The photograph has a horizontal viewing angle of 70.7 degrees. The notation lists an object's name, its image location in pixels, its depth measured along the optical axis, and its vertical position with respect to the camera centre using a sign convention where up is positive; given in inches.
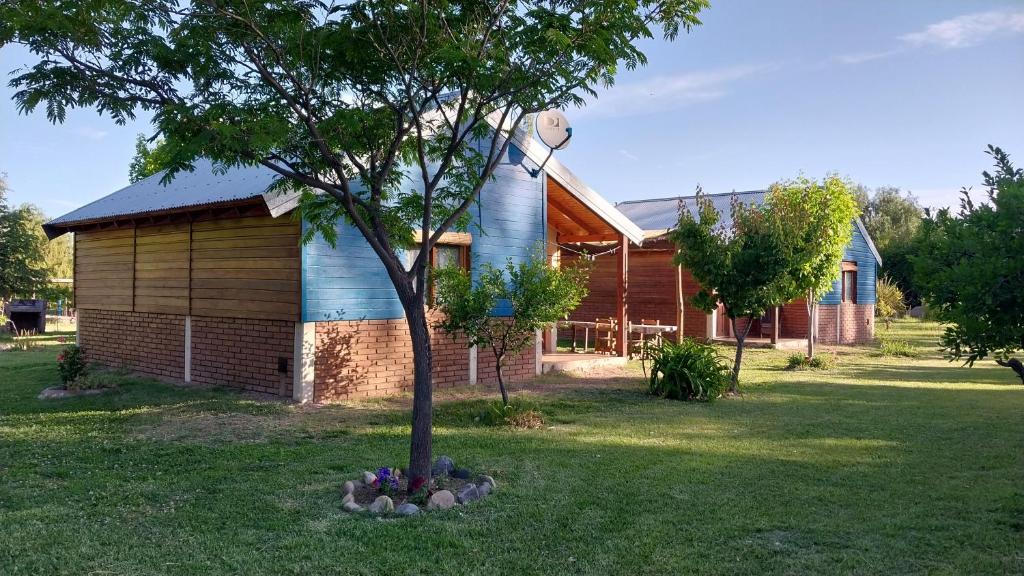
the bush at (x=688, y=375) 450.6 -39.9
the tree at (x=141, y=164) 842.9 +190.7
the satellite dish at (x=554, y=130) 493.0 +124.4
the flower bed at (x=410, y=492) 218.2 -58.6
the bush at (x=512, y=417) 355.6 -52.8
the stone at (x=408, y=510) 215.5 -59.7
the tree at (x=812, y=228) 462.9 +60.3
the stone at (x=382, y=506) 216.3 -58.8
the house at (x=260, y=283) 406.6 +17.6
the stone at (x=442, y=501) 221.5 -58.8
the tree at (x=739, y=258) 453.1 +34.4
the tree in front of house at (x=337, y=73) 215.3 +79.0
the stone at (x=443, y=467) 255.8 -55.7
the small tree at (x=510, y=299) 365.7 +4.9
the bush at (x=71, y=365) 445.7 -34.3
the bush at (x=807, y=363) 646.5 -46.4
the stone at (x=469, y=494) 228.7 -58.7
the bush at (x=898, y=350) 773.3 -41.2
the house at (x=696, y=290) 848.3 +19.7
